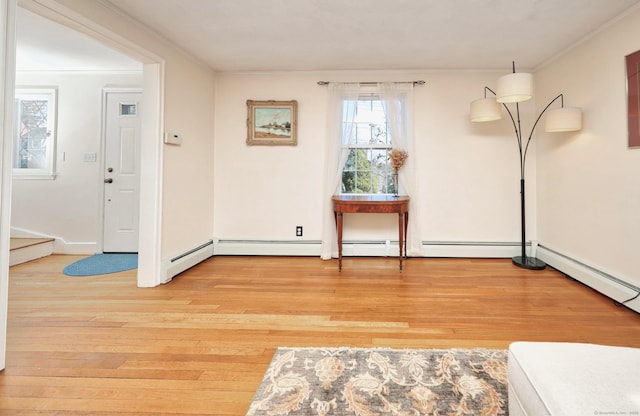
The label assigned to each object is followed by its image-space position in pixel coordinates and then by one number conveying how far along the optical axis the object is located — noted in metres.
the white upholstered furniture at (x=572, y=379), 0.77
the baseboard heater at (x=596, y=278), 2.36
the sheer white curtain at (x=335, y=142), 3.81
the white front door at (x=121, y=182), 4.07
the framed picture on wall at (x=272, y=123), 3.92
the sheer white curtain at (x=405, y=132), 3.76
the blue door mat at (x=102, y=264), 3.29
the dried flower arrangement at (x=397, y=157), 3.60
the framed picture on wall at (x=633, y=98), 2.32
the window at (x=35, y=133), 4.02
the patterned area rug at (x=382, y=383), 1.34
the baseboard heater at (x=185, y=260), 3.00
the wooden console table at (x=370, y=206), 3.31
